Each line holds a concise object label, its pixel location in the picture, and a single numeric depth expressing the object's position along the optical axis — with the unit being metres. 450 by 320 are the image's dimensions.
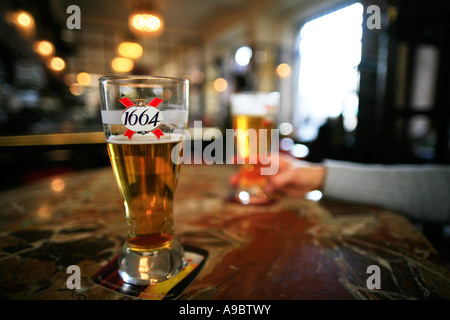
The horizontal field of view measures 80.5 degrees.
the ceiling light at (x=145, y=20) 3.89
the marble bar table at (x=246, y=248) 0.44
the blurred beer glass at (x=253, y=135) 0.98
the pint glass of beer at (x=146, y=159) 0.45
